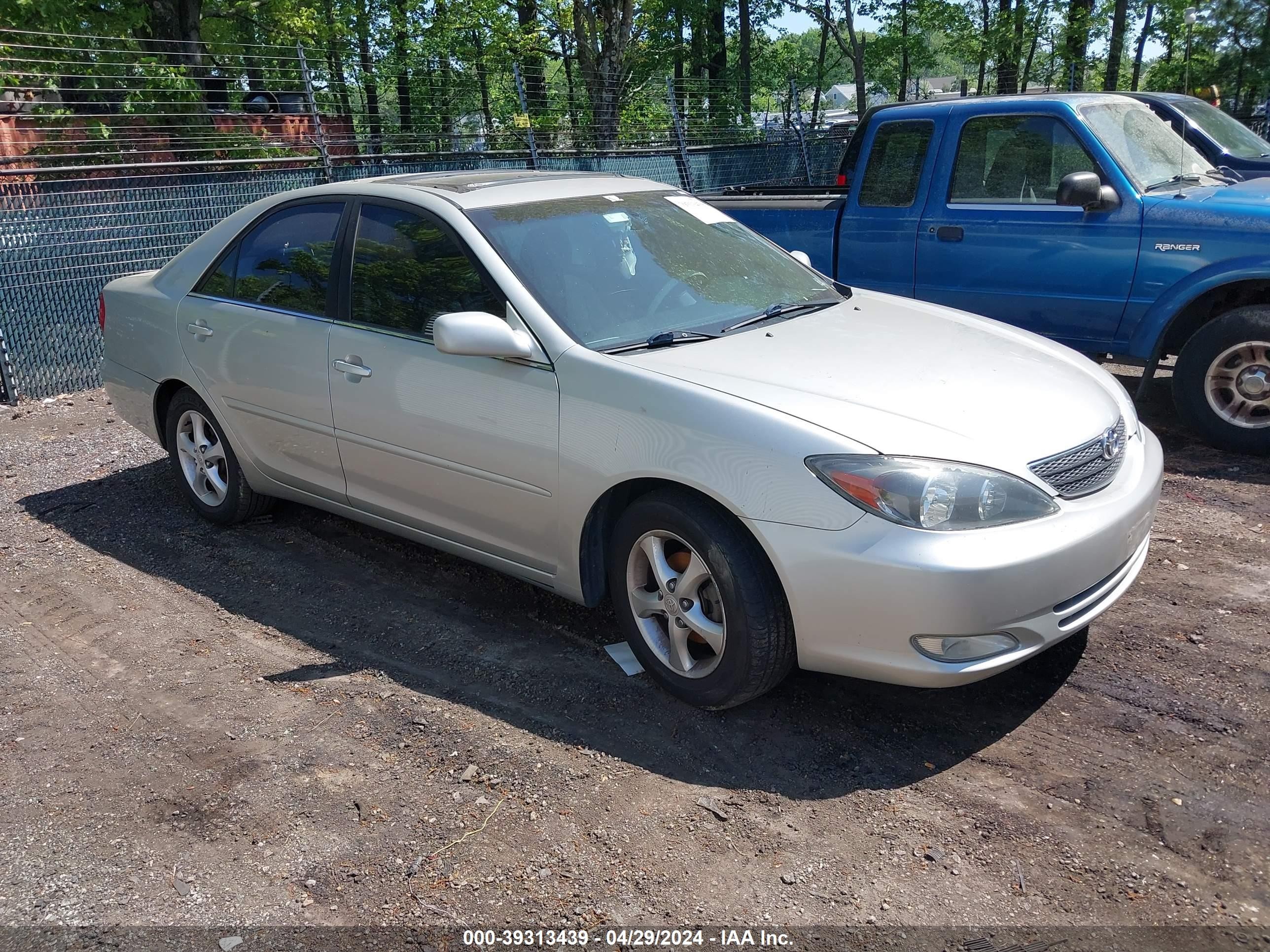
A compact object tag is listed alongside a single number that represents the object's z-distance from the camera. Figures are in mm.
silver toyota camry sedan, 3139
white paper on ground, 3943
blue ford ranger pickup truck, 5906
